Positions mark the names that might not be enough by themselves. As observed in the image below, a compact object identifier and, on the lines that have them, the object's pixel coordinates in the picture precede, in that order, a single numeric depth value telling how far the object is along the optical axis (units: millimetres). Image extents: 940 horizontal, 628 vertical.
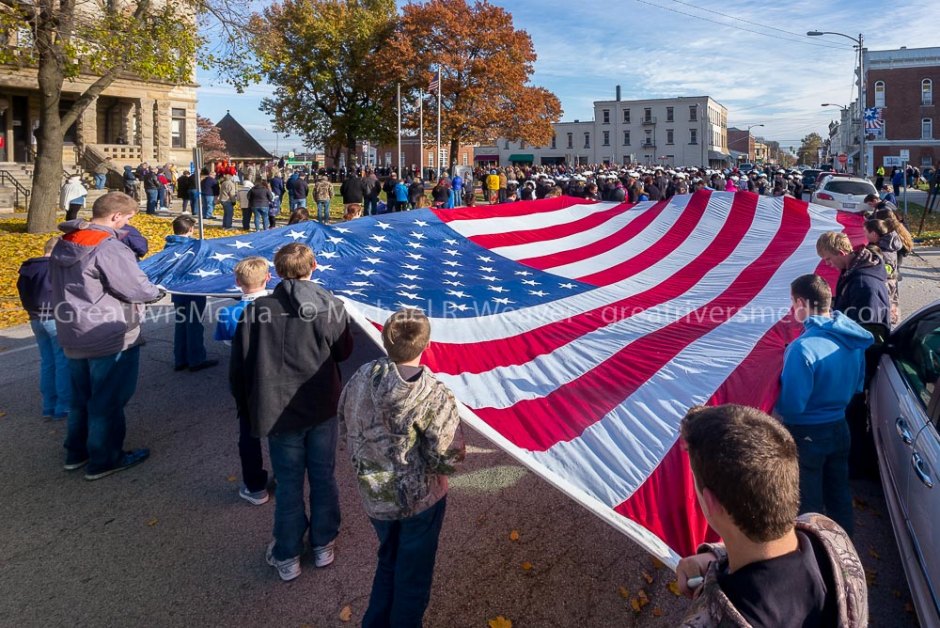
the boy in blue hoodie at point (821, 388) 3184
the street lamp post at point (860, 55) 27800
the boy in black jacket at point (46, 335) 5141
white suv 19234
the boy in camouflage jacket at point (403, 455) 2689
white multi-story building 85562
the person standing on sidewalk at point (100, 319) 4336
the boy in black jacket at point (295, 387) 3316
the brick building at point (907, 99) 54938
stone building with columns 29703
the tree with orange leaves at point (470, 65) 38344
